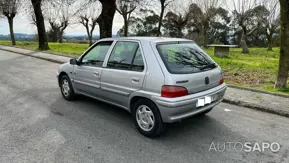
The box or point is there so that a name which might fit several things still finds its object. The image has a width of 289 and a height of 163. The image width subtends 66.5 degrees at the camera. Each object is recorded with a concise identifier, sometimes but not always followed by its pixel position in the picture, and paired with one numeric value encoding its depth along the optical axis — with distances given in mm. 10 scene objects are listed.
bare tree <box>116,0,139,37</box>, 27933
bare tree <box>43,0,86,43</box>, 39359
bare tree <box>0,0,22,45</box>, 25039
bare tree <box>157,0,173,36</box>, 24766
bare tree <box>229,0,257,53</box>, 20452
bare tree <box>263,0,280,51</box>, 22555
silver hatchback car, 3357
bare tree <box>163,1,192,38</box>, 30328
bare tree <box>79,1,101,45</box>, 36456
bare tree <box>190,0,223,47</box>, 25062
